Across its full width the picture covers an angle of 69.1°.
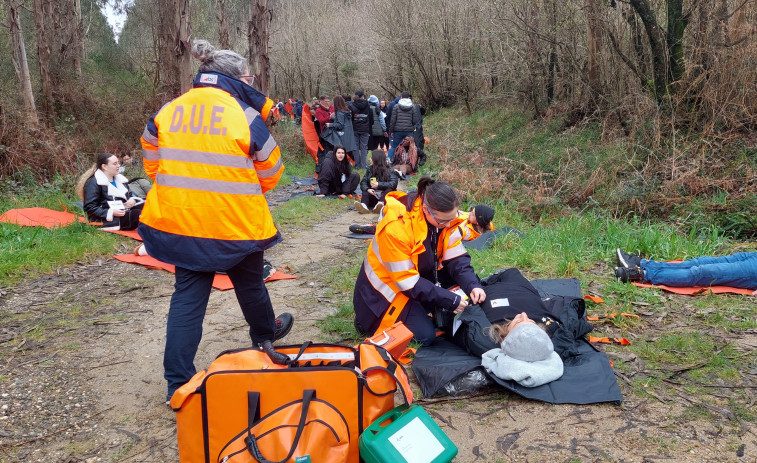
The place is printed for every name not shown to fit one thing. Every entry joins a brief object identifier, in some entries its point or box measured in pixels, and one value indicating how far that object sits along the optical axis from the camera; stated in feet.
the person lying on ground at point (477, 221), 18.53
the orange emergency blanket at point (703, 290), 14.48
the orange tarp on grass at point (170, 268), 16.33
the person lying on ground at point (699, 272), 14.58
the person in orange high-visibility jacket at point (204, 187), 8.80
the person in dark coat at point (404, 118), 39.47
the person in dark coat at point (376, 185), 27.71
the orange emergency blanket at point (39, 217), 20.21
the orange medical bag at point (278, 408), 6.95
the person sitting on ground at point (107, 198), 20.54
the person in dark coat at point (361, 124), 38.75
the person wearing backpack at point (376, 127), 43.27
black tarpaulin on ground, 9.78
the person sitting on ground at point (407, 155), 36.47
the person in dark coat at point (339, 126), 36.94
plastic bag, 10.21
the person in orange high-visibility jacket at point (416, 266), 11.14
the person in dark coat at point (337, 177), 30.81
